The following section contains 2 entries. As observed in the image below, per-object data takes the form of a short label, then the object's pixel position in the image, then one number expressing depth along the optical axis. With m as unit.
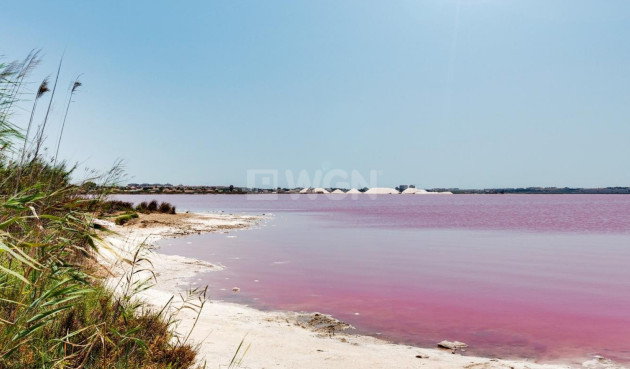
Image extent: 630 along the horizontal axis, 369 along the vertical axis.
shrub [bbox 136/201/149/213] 39.08
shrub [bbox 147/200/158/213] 41.27
